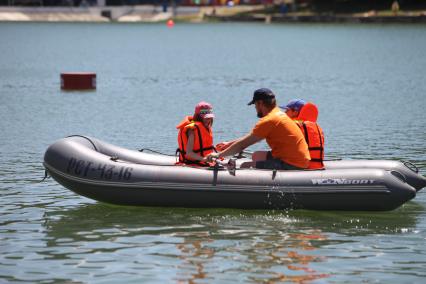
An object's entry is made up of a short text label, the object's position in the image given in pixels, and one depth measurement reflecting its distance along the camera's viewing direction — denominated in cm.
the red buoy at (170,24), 9832
